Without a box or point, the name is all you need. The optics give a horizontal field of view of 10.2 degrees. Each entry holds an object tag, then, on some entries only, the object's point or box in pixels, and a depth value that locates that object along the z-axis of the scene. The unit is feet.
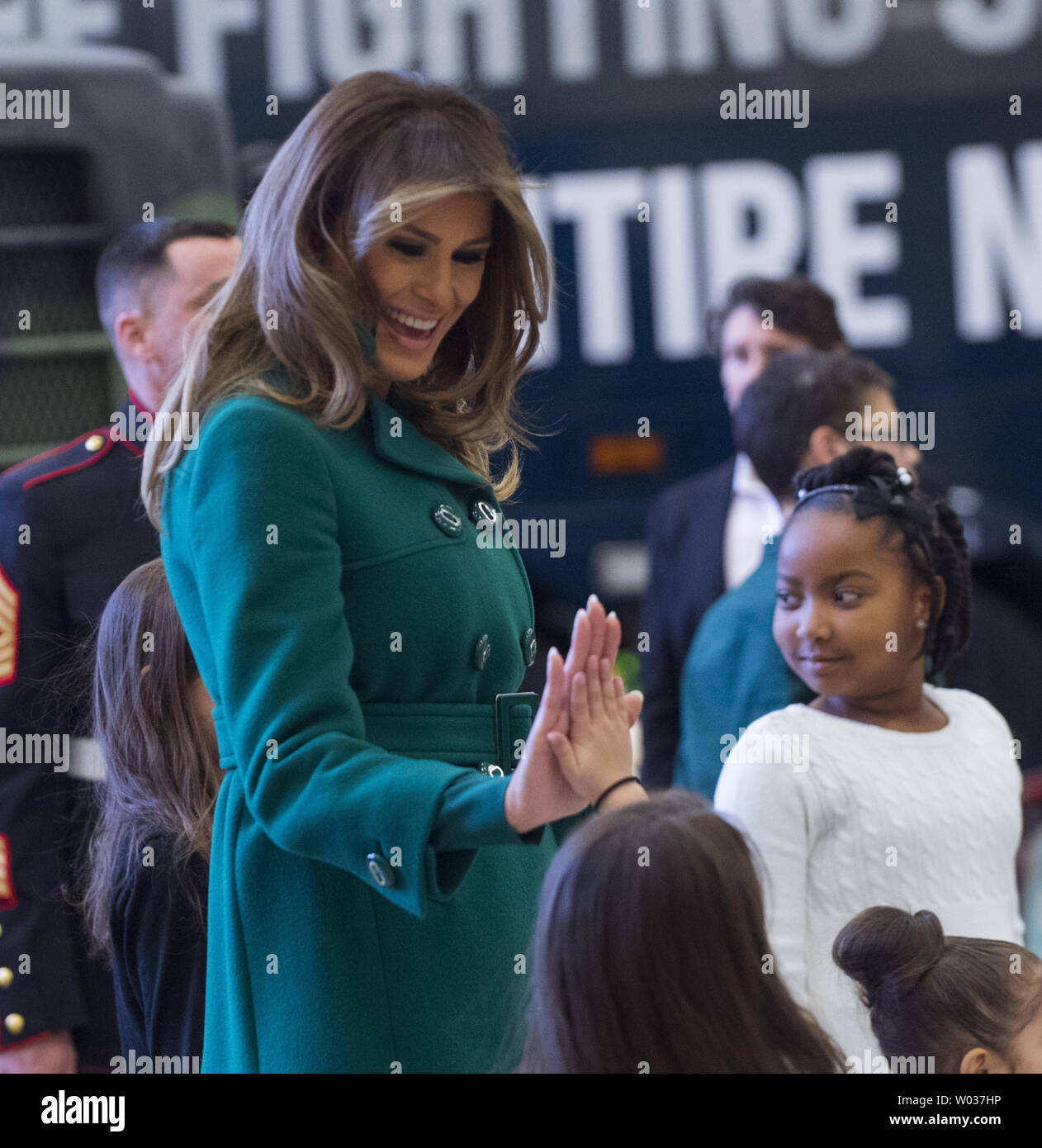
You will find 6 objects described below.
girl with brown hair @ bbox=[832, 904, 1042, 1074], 18.08
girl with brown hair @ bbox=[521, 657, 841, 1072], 16.80
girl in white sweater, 18.75
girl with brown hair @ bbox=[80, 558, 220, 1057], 19.04
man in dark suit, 24.26
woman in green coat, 16.88
